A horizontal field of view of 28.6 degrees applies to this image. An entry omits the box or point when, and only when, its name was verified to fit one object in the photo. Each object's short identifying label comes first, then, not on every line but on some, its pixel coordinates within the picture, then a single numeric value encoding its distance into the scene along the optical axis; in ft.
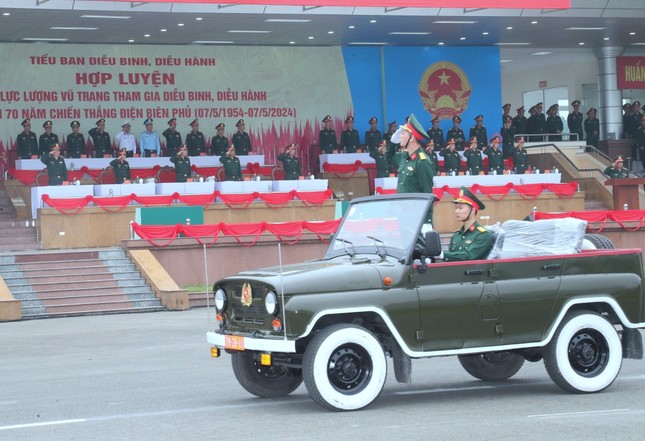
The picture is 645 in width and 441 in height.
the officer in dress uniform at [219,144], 124.88
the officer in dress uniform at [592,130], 150.00
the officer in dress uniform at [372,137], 131.85
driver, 36.65
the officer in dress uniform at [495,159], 122.01
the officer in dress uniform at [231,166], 111.86
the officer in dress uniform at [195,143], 125.18
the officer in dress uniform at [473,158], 119.65
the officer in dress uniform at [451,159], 122.01
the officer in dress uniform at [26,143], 117.29
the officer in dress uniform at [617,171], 121.19
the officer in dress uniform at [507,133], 137.80
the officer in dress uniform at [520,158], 122.01
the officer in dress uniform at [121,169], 107.55
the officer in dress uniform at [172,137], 124.41
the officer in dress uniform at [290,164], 114.62
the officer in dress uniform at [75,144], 119.44
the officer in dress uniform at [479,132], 137.80
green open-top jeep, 33.69
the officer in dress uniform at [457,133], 134.51
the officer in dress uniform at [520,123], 147.02
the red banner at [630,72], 154.81
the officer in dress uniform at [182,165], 110.11
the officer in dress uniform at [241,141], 126.72
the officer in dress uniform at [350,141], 131.64
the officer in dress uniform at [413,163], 40.55
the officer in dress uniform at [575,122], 150.28
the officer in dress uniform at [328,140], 131.44
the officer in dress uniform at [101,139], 121.19
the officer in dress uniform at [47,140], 117.60
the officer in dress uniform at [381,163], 117.19
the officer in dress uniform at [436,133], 133.90
